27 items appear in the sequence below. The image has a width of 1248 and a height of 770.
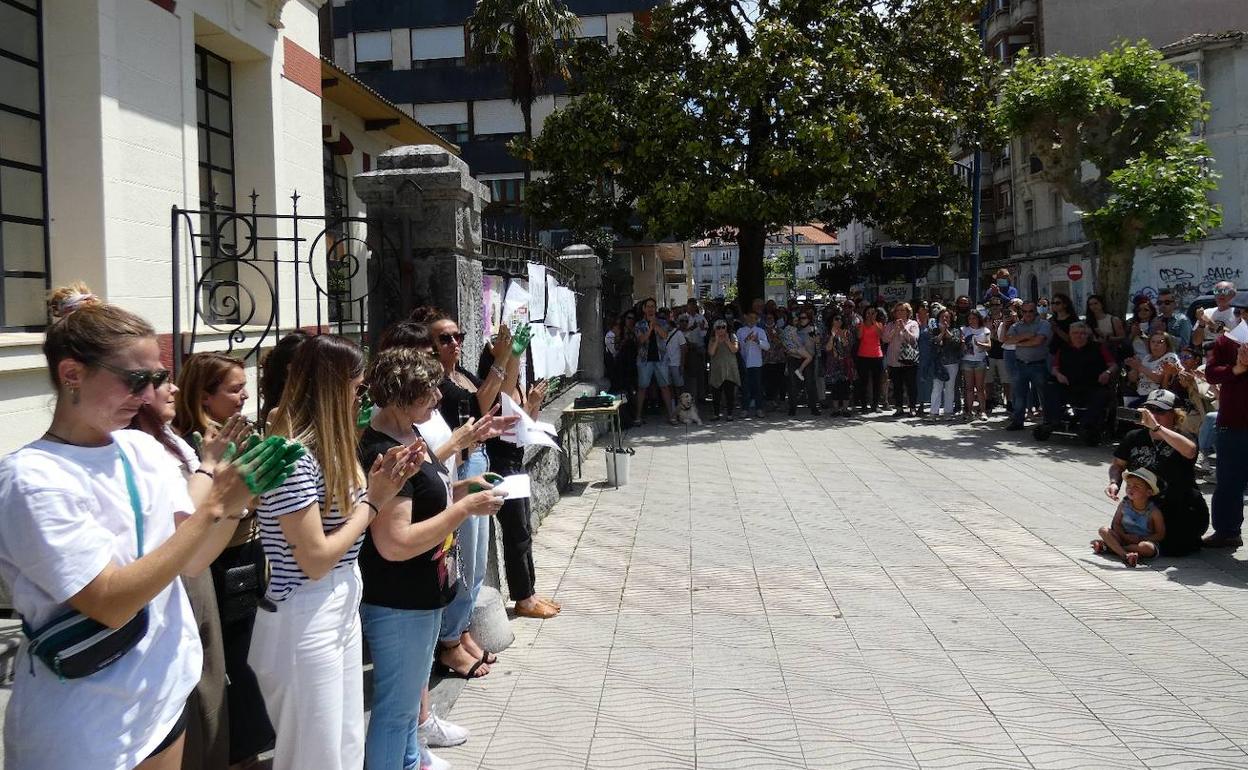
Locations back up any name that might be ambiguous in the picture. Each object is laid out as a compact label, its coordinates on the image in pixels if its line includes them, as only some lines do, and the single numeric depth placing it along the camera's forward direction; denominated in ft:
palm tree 84.64
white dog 50.70
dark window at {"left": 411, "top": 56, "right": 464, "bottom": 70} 120.98
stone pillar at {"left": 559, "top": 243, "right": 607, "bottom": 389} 44.16
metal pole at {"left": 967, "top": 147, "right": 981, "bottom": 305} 69.62
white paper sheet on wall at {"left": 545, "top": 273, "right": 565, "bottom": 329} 32.55
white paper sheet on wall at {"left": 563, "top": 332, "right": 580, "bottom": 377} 37.76
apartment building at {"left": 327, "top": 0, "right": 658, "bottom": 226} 120.37
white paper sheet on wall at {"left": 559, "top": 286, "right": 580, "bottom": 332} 36.58
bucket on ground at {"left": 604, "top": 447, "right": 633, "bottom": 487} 34.06
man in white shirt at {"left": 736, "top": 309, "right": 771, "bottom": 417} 51.57
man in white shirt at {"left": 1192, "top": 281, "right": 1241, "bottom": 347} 36.81
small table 32.30
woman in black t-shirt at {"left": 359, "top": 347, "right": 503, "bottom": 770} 11.39
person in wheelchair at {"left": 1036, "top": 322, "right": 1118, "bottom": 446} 40.06
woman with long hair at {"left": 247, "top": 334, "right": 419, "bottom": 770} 9.68
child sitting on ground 23.49
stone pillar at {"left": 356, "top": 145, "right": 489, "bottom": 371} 19.13
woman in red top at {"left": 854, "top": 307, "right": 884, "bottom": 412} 51.37
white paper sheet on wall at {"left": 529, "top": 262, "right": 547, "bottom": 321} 29.45
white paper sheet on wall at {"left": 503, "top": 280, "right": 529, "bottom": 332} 26.45
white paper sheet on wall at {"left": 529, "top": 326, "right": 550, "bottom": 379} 30.00
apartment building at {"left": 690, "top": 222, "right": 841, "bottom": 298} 431.84
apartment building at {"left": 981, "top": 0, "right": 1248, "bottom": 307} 123.75
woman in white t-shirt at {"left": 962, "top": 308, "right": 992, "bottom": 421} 47.50
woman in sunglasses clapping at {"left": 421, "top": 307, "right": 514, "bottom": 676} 16.31
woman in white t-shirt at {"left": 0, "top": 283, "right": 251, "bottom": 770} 7.06
